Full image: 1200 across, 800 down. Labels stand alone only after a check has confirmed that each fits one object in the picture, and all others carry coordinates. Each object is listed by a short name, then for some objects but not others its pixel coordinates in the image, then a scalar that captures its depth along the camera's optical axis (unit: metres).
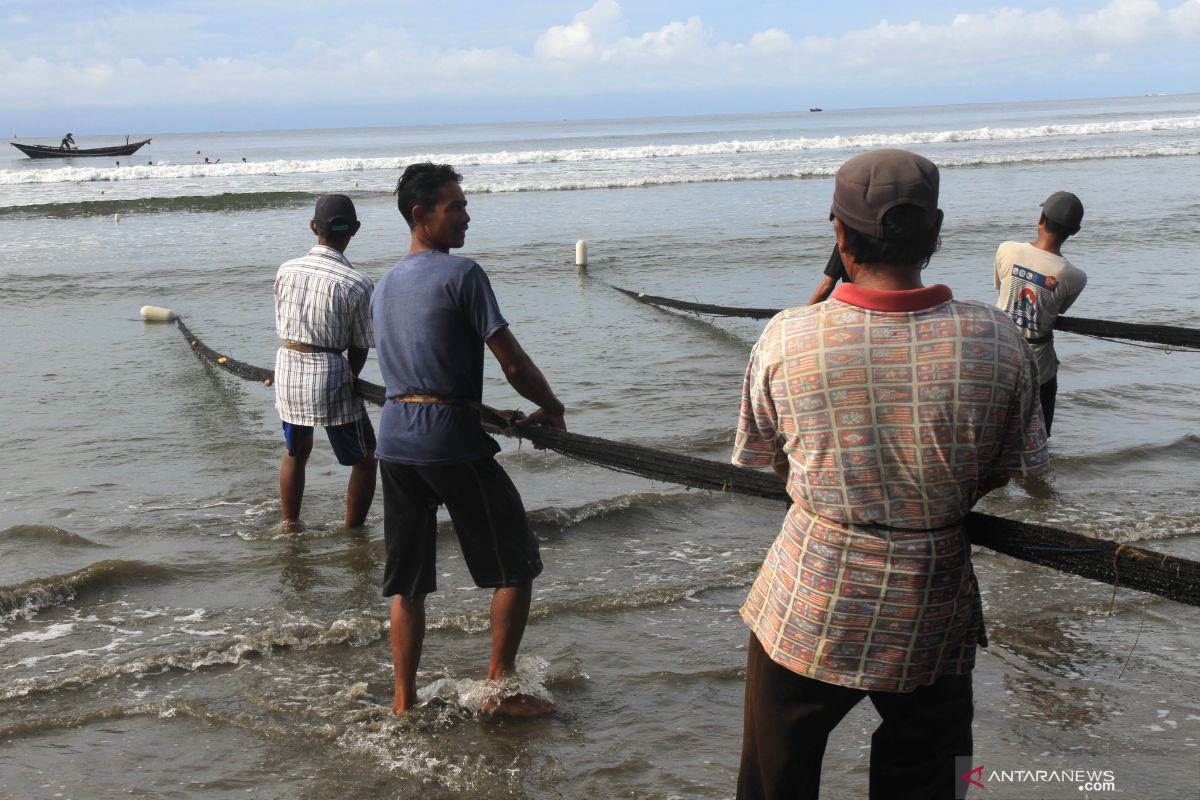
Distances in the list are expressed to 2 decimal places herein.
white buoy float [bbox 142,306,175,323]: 13.05
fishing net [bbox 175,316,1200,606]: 2.23
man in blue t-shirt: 3.22
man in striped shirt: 4.91
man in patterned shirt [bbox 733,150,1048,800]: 1.89
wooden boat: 62.25
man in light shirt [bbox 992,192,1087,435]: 5.35
